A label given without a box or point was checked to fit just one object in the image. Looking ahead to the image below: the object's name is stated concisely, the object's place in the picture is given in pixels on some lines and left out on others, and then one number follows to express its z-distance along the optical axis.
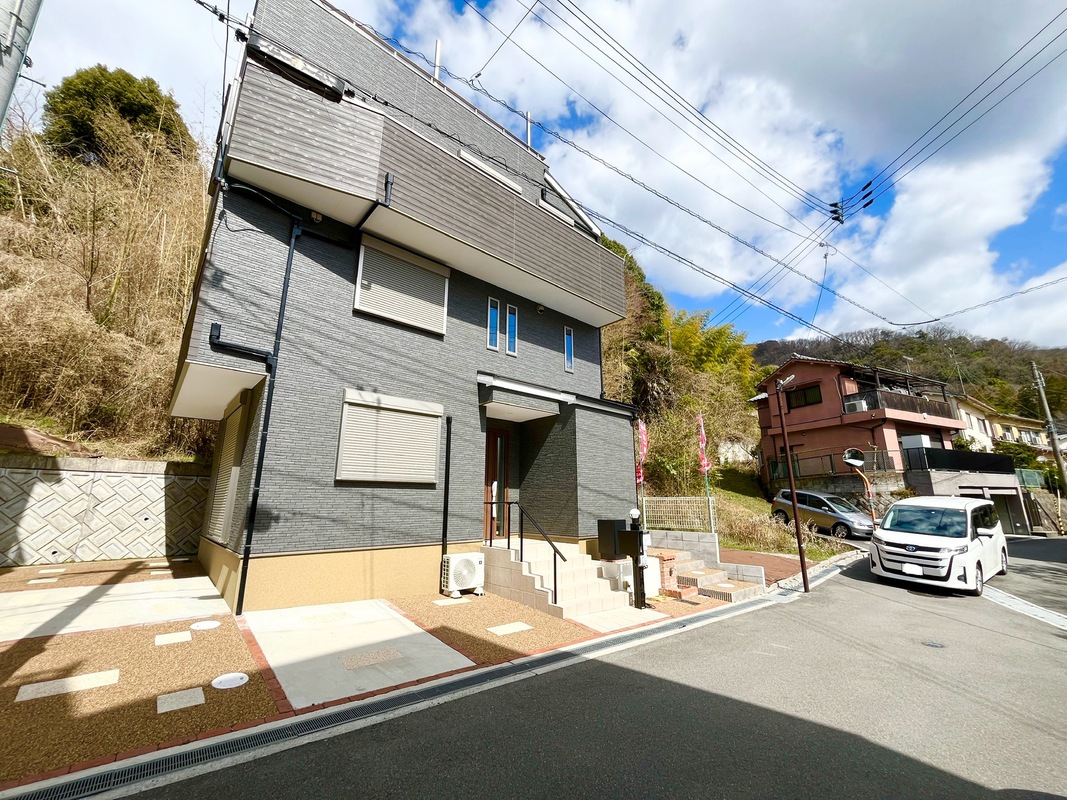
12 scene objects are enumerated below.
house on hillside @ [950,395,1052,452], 28.26
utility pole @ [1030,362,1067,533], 18.73
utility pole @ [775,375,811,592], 8.10
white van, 7.99
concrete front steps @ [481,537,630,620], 6.34
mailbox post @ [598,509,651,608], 6.81
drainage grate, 2.36
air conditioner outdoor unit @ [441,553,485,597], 6.87
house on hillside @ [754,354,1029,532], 19.72
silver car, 14.15
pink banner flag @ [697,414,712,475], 11.46
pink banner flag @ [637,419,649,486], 11.05
